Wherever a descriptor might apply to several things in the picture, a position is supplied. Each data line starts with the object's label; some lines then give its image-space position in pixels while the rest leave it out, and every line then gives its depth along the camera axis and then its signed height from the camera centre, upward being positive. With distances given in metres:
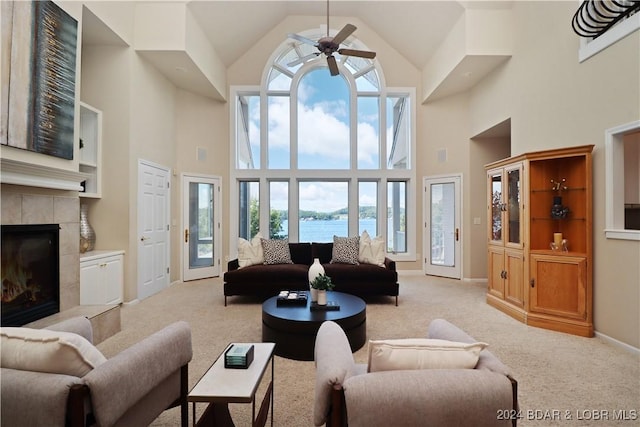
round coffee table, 2.81 -1.03
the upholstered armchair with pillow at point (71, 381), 1.21 -0.68
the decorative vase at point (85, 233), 4.30 -0.26
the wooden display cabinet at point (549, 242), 3.45 -0.33
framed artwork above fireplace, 2.66 +1.26
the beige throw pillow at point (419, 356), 1.31 -0.59
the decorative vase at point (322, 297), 3.23 -0.85
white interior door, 4.89 -0.24
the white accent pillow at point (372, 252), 4.93 -0.59
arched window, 6.81 +1.29
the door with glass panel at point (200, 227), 6.25 -0.27
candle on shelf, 3.73 -0.30
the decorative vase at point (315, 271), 3.50 -0.63
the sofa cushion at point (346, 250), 5.00 -0.57
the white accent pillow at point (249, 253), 4.89 -0.62
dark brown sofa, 4.54 -0.95
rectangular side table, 1.40 -0.81
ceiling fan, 3.79 +2.14
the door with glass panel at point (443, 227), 6.36 -0.26
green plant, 3.19 -0.70
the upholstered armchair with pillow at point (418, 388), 1.16 -0.66
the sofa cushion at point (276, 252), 5.02 -0.61
